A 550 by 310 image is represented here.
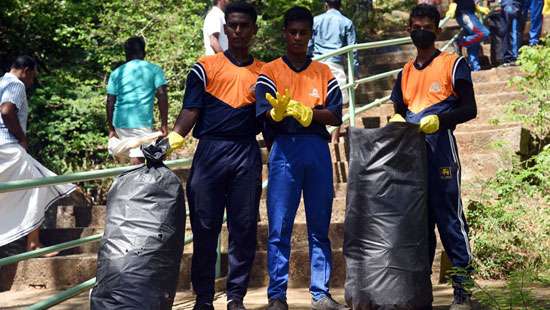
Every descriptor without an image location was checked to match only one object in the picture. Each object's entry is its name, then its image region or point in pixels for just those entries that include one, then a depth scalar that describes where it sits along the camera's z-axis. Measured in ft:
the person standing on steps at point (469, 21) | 38.37
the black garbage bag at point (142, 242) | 16.76
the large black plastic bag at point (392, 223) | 18.24
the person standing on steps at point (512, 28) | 39.01
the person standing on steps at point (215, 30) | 28.48
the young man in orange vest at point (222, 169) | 18.98
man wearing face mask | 18.81
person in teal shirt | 26.91
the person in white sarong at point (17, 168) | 25.81
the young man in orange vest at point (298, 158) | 18.76
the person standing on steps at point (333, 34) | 32.89
